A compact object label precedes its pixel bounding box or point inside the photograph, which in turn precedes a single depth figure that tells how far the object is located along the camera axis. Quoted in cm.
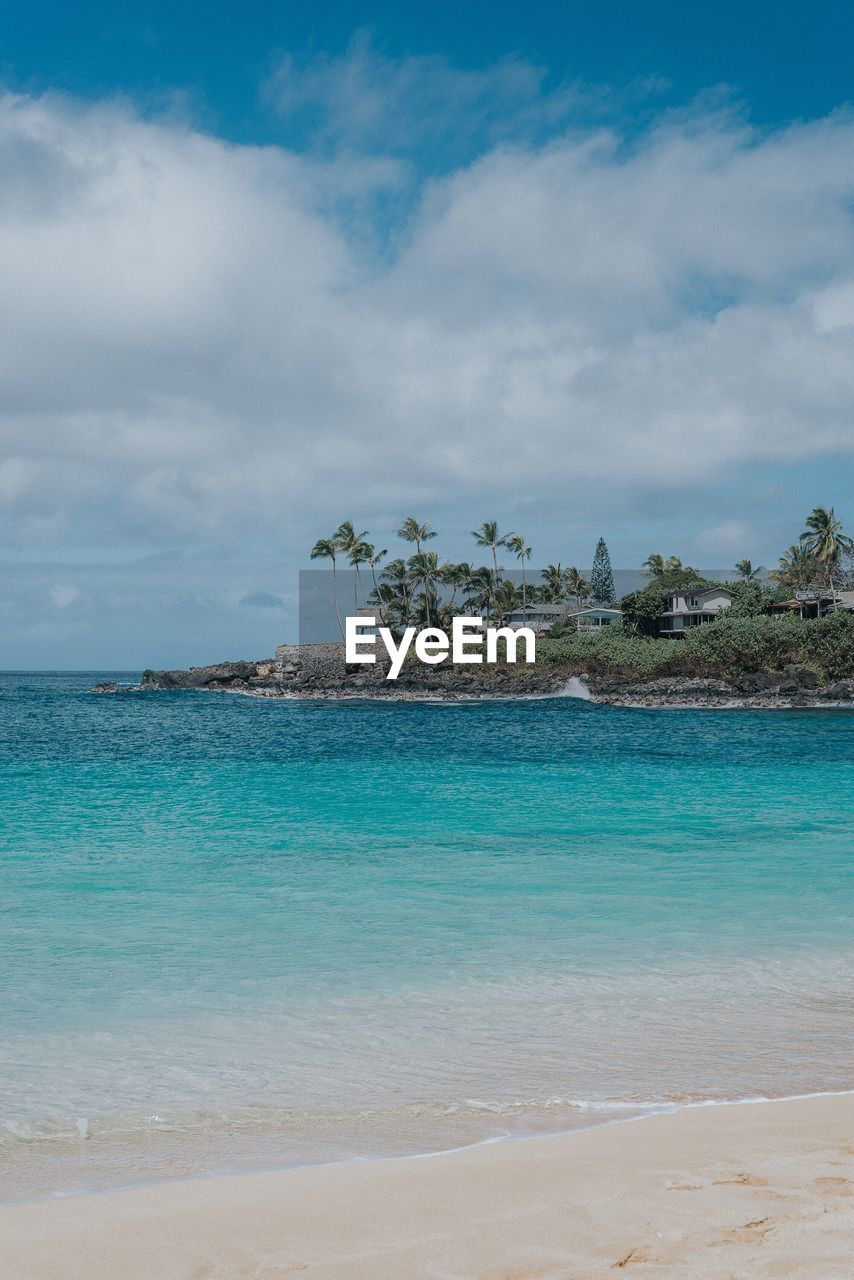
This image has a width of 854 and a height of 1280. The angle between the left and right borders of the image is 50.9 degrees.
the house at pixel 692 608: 9019
